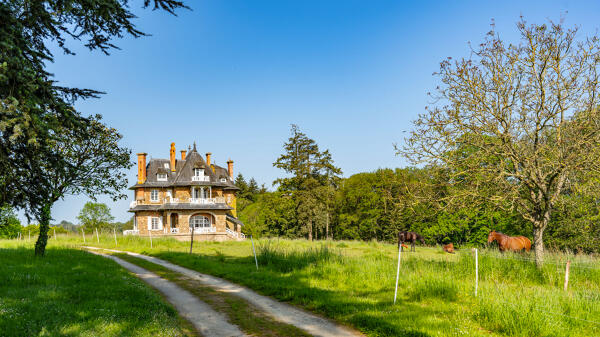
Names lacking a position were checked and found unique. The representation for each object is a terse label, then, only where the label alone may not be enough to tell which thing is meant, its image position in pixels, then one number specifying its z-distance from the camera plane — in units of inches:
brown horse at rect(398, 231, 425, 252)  1111.6
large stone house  1811.0
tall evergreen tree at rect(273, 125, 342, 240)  1926.7
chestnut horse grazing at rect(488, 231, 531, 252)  820.0
